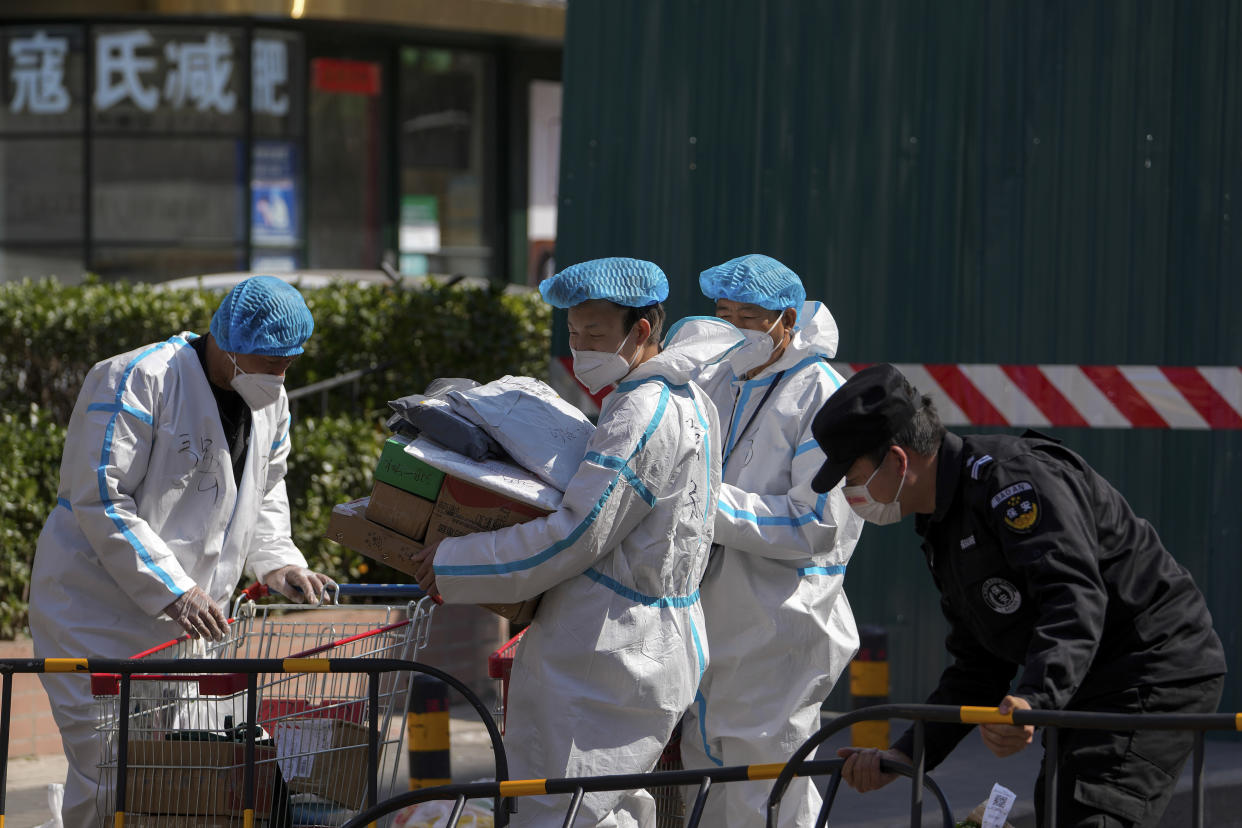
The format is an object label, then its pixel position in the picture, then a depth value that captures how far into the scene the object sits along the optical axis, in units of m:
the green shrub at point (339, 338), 18.44
